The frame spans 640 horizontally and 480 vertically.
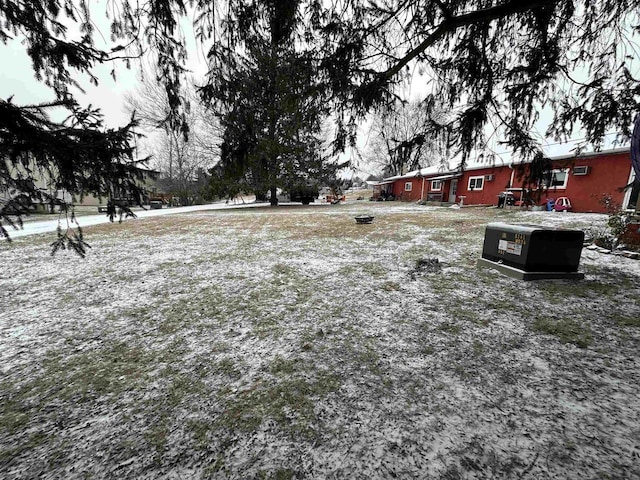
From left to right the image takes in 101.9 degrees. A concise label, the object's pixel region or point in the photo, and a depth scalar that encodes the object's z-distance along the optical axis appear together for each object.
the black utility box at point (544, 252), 4.02
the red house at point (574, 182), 10.94
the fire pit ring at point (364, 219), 10.58
